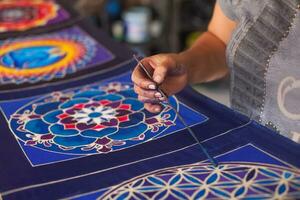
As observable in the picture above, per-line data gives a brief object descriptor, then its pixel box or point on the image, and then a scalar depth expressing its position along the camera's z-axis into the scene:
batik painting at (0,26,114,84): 1.06
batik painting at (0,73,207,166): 0.76
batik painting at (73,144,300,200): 0.62
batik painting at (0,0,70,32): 1.33
